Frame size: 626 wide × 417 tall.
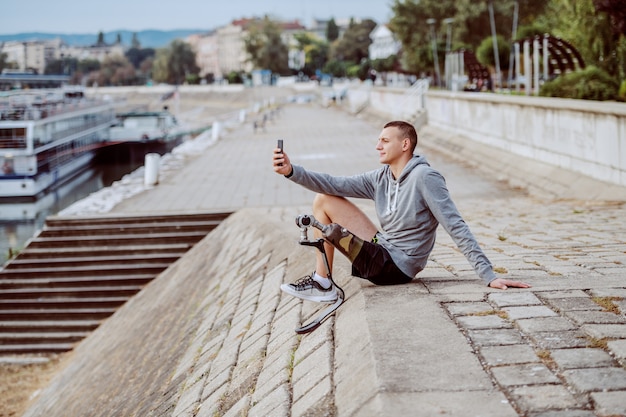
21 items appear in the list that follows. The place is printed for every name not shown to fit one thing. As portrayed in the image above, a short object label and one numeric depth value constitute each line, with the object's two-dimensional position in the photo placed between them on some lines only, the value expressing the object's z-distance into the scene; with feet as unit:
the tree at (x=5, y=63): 498.20
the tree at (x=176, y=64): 503.20
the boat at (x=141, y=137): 200.85
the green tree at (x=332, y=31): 578.66
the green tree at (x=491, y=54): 104.58
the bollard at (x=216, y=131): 104.92
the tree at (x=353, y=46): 453.17
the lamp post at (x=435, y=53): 139.54
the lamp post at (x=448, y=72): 104.85
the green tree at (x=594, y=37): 58.29
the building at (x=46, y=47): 394.15
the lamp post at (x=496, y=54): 95.94
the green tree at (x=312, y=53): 472.85
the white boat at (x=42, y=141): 129.57
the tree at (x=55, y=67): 585.22
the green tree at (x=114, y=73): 596.70
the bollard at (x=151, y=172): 59.72
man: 16.52
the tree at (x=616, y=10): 50.39
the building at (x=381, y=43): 440.90
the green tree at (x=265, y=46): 399.85
